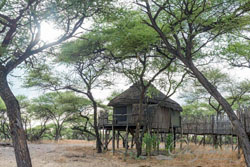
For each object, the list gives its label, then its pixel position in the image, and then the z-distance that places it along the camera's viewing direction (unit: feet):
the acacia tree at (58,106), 99.44
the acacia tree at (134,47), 42.96
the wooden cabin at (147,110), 58.03
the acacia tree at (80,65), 52.75
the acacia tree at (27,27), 26.40
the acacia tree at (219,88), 82.02
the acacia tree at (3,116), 112.72
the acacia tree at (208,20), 31.04
